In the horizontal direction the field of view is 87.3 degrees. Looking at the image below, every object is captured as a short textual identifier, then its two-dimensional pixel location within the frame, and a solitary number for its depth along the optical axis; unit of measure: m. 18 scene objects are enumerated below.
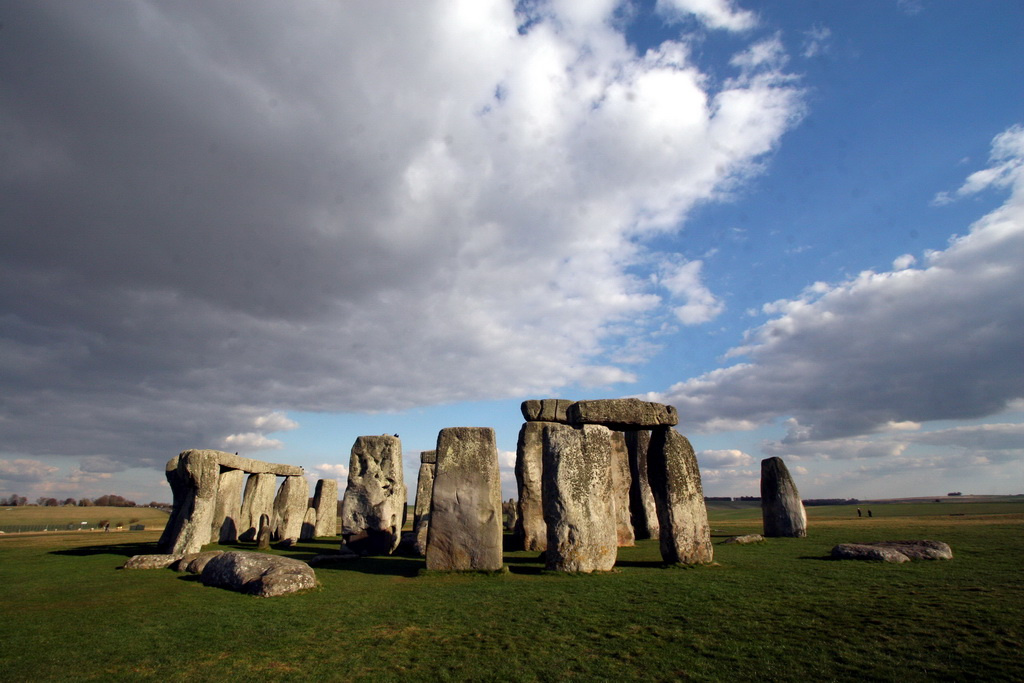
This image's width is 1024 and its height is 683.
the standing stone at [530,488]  14.87
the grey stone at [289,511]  18.53
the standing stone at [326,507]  23.33
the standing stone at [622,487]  15.26
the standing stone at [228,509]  17.89
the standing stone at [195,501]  13.21
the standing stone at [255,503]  19.53
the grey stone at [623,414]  11.18
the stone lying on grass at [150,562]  11.47
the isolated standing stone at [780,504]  16.38
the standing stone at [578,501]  9.49
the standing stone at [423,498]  14.19
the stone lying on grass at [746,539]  14.09
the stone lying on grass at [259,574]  8.20
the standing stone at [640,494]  17.26
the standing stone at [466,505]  10.12
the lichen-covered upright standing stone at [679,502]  10.16
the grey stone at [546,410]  16.19
